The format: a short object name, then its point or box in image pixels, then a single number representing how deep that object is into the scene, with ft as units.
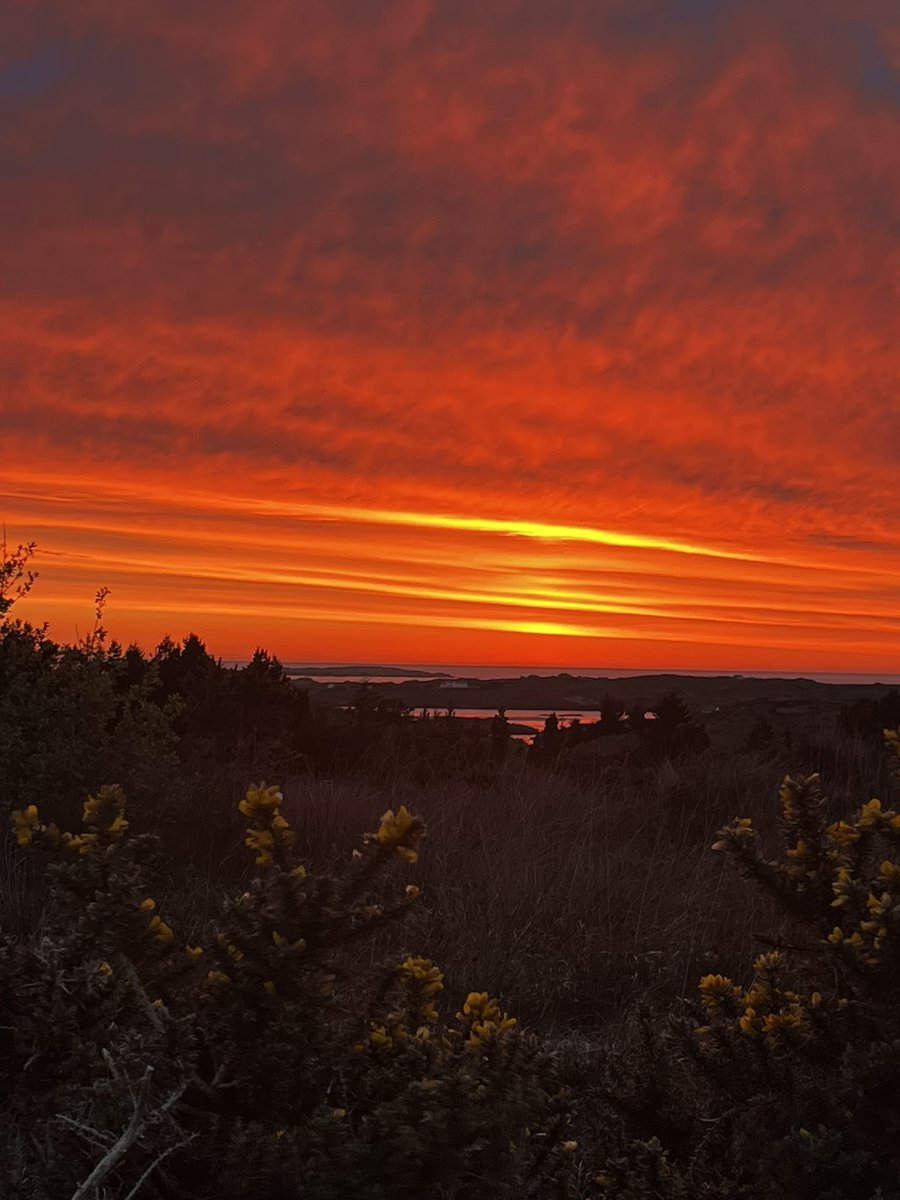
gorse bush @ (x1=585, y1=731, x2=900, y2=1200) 9.02
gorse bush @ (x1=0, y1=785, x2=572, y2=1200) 7.47
